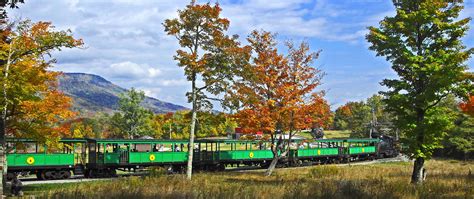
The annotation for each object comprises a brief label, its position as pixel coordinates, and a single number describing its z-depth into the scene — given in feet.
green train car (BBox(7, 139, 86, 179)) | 83.76
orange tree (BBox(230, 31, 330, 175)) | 88.94
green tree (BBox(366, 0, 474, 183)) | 61.93
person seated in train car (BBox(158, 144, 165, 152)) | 107.81
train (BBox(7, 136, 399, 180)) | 86.53
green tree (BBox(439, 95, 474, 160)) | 165.27
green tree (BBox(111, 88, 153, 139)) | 236.22
